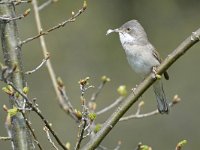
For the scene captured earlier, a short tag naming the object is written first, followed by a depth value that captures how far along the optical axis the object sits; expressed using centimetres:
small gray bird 953
